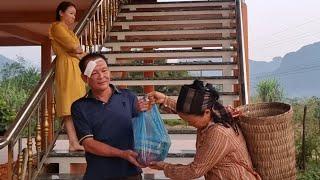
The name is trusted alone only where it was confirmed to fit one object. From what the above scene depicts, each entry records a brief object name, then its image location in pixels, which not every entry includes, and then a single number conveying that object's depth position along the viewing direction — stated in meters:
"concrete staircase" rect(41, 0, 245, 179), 4.64
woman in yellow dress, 3.89
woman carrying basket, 1.69
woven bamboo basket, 1.87
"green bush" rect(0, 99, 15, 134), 11.05
